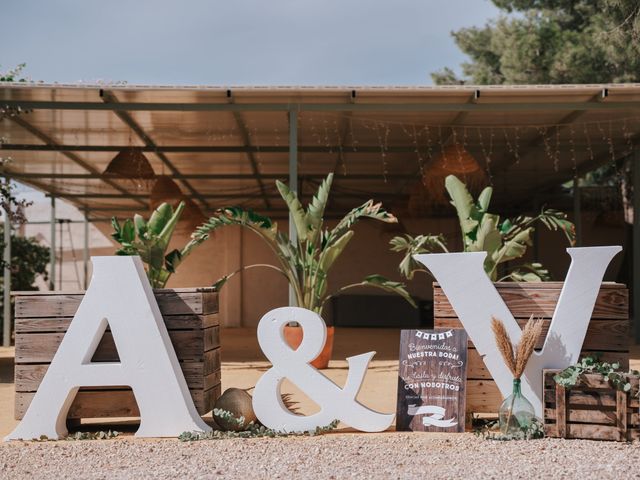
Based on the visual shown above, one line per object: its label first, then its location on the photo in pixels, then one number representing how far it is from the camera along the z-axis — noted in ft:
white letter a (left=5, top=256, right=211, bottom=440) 14.79
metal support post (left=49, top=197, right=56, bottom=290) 45.16
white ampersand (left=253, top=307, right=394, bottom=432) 14.90
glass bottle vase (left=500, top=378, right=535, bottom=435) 14.49
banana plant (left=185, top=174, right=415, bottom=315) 23.94
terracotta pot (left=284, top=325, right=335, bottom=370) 25.86
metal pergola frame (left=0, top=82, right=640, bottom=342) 26.78
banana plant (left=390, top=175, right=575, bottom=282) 21.03
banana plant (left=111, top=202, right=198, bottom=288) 21.86
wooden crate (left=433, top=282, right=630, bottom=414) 15.40
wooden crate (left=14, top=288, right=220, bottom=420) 15.37
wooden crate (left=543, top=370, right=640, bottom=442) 14.07
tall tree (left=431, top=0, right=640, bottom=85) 44.62
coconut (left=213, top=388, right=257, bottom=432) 15.25
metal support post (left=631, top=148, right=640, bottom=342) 32.89
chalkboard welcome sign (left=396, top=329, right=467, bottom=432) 15.02
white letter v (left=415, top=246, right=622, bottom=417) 15.12
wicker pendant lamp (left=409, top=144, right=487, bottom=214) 29.14
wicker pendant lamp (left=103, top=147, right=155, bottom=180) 30.32
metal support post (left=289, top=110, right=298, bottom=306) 26.66
